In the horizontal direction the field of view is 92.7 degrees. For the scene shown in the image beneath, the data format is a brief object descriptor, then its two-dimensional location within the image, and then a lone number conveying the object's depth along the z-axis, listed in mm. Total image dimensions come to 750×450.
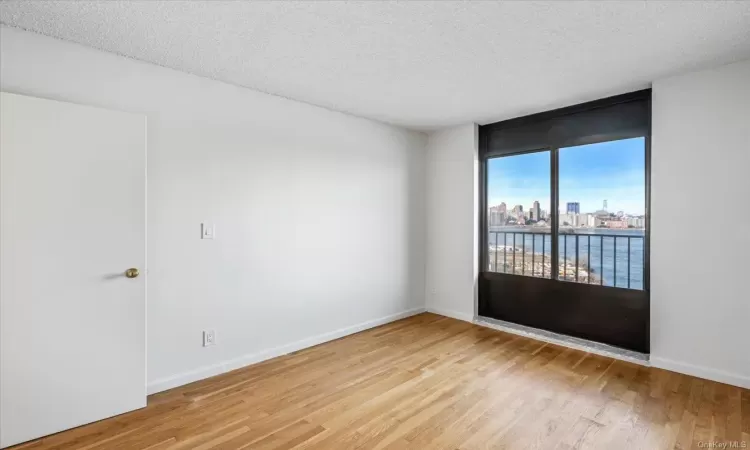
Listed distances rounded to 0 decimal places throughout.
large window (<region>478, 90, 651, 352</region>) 3424
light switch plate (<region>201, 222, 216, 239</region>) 2934
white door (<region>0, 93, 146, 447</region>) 2070
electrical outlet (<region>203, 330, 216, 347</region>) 2936
